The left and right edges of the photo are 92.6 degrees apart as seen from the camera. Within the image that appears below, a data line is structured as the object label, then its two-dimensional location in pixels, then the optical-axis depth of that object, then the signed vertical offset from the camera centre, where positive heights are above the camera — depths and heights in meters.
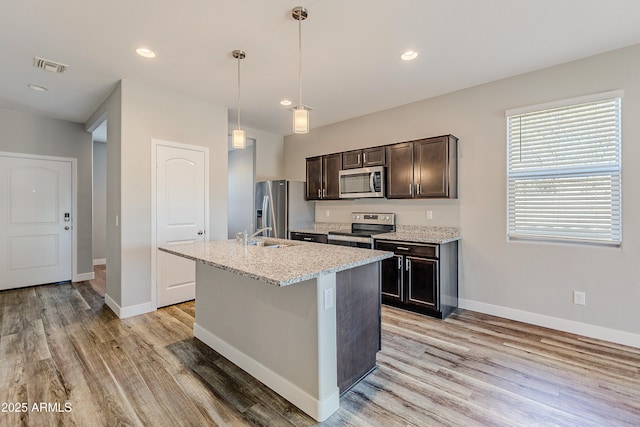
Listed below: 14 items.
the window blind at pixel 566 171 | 2.86 +0.41
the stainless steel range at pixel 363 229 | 4.00 -0.25
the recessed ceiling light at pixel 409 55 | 2.83 +1.48
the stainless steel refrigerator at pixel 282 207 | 5.05 +0.11
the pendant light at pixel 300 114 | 2.24 +0.74
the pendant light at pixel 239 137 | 2.80 +0.70
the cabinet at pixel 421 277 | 3.36 -0.75
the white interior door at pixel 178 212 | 3.74 +0.03
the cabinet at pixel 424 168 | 3.60 +0.55
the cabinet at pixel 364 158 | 4.19 +0.79
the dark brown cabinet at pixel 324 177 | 4.73 +0.59
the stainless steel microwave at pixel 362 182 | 4.18 +0.43
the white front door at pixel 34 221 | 4.57 -0.10
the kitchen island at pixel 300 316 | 1.81 -0.71
